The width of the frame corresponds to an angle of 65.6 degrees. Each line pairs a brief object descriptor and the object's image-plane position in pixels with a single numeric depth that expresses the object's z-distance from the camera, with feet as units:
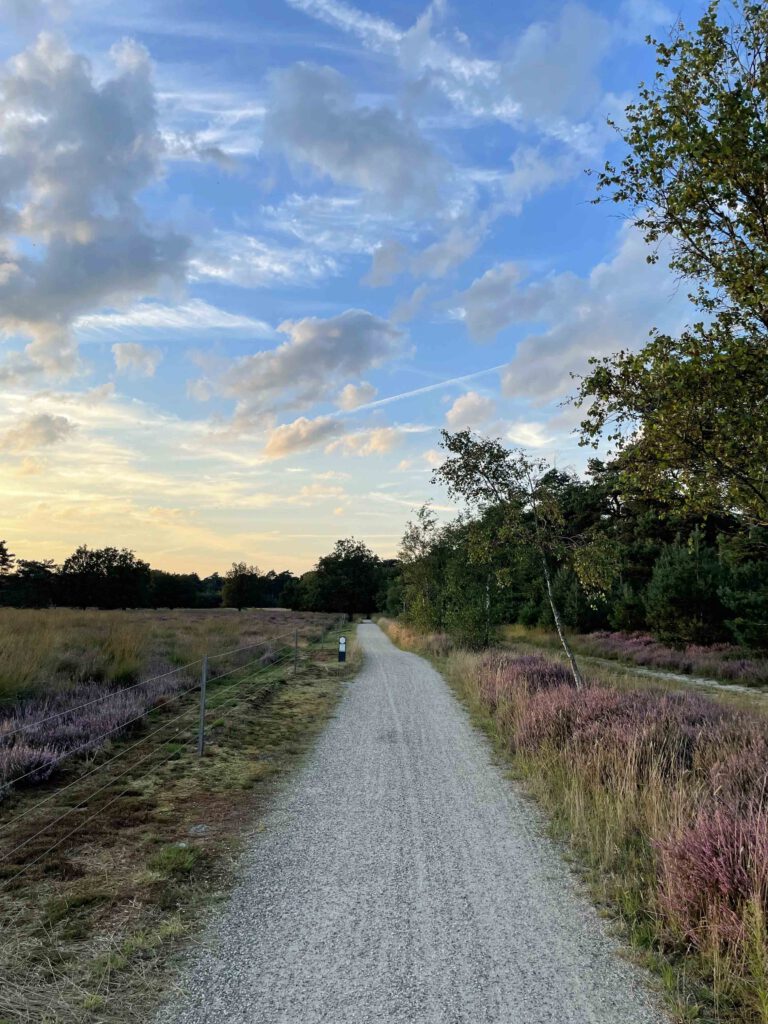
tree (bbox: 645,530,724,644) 81.92
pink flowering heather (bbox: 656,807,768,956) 12.12
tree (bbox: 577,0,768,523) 24.18
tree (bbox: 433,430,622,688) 45.85
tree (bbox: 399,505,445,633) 111.14
